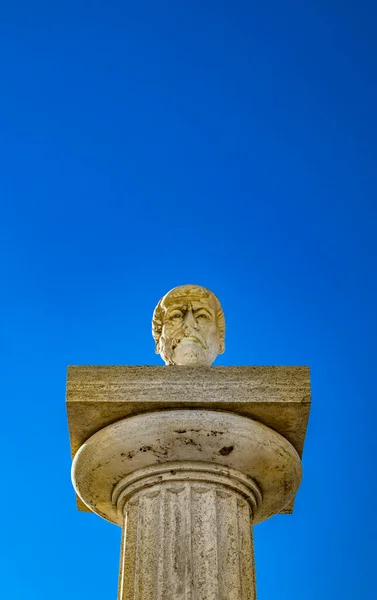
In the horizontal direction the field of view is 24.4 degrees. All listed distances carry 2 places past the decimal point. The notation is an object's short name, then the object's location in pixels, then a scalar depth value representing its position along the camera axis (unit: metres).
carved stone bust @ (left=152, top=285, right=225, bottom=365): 8.08
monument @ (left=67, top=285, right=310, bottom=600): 6.45
